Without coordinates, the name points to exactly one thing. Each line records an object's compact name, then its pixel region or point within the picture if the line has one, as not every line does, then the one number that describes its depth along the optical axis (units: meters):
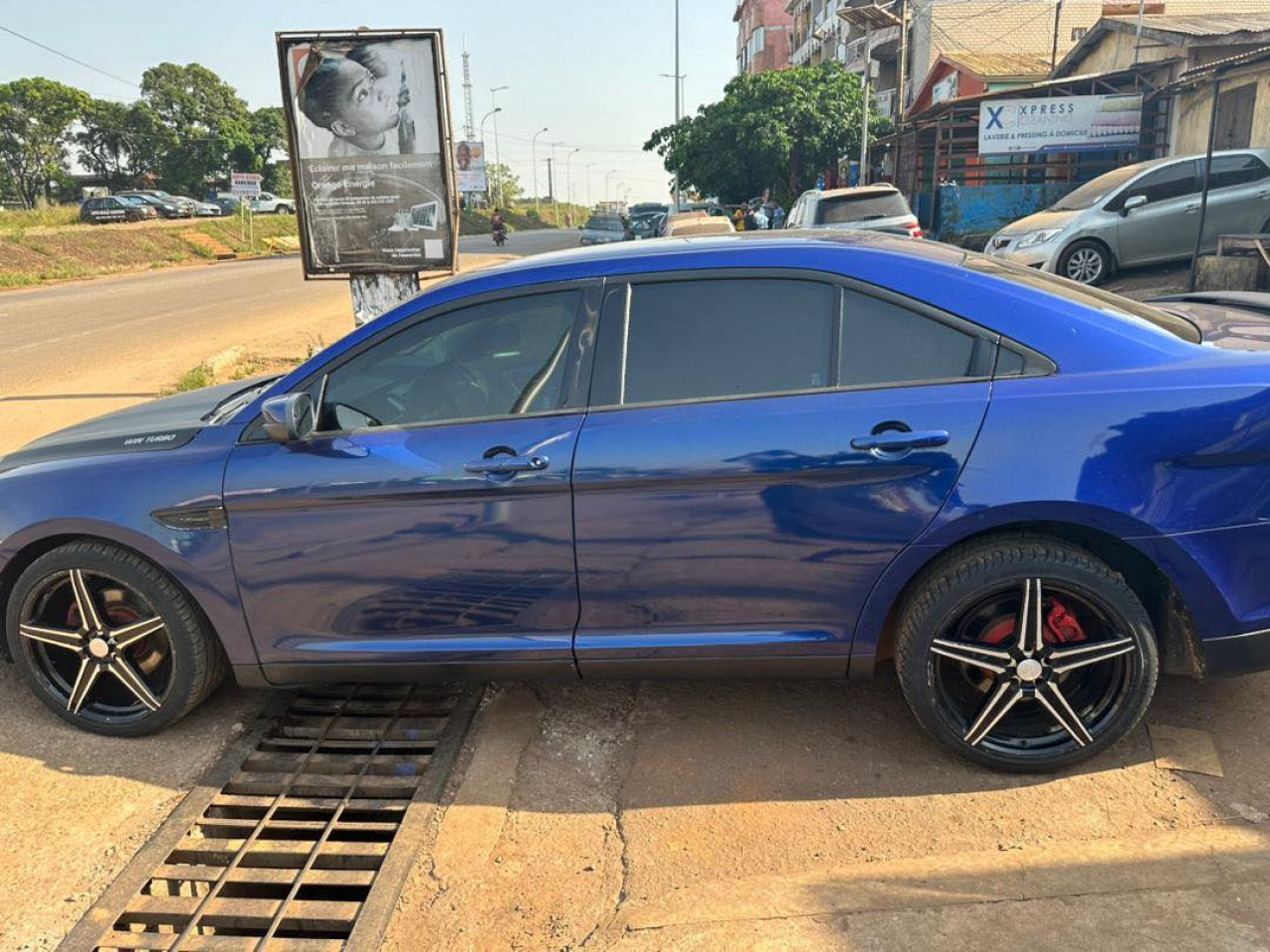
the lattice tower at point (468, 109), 86.44
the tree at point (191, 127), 66.86
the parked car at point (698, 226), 15.52
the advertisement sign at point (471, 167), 73.88
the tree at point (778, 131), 33.41
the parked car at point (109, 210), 43.88
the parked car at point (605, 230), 30.02
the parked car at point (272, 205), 59.12
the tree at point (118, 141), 63.44
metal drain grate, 2.60
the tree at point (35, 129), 56.47
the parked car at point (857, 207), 14.64
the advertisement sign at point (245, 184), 36.62
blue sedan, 2.76
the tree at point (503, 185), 103.94
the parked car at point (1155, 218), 12.47
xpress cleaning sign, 20.80
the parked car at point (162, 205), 48.34
